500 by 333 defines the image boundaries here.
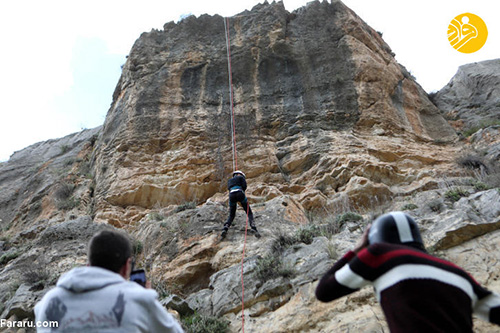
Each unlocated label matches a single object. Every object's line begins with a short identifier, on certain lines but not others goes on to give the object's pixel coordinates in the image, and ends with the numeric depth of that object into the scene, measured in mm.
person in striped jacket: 2045
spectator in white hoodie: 1945
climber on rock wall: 7926
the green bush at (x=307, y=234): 7027
